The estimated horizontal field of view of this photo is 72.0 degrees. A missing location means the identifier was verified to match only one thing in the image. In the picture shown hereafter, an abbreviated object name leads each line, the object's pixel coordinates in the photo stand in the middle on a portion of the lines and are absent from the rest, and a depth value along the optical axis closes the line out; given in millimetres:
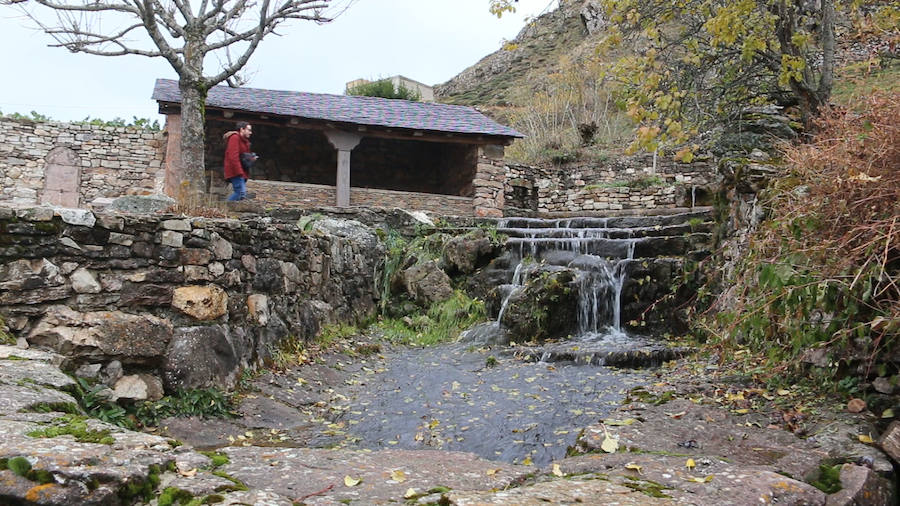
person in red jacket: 10367
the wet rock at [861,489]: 2493
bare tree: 10641
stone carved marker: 13055
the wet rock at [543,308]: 7398
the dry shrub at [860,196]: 3131
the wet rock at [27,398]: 2705
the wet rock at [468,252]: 9039
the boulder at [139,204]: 7746
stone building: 12898
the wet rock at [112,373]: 3865
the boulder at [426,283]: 8539
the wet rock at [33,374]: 3052
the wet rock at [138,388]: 3872
